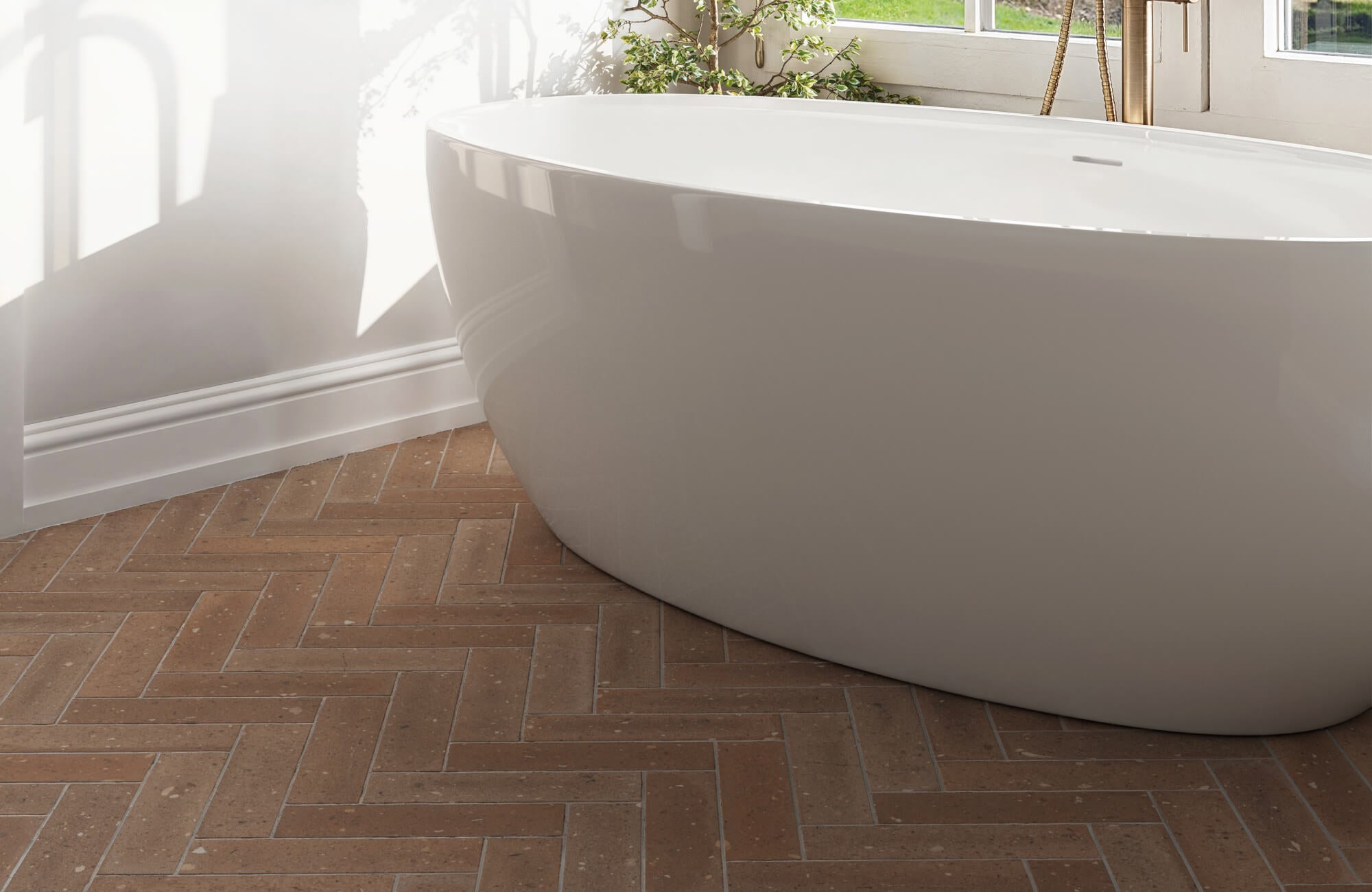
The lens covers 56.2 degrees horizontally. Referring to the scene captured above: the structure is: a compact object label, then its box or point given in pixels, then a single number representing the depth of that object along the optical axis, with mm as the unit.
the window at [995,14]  2684
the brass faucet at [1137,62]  2236
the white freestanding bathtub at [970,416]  1324
